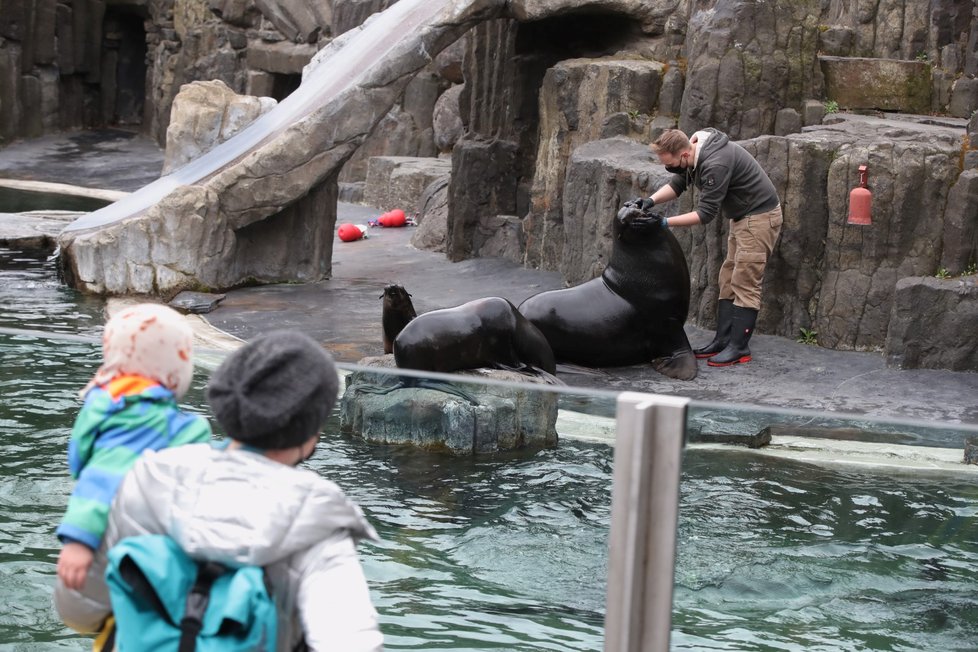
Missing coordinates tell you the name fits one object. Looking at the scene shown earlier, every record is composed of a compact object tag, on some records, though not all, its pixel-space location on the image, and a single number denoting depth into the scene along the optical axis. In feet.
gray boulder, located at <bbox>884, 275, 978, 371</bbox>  47.73
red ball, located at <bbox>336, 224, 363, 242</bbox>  88.99
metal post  10.59
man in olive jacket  47.85
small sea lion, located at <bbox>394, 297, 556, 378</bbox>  38.55
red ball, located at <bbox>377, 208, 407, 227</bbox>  96.48
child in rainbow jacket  10.76
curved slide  62.59
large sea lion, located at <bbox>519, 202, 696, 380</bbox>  48.98
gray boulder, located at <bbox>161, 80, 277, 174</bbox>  69.51
